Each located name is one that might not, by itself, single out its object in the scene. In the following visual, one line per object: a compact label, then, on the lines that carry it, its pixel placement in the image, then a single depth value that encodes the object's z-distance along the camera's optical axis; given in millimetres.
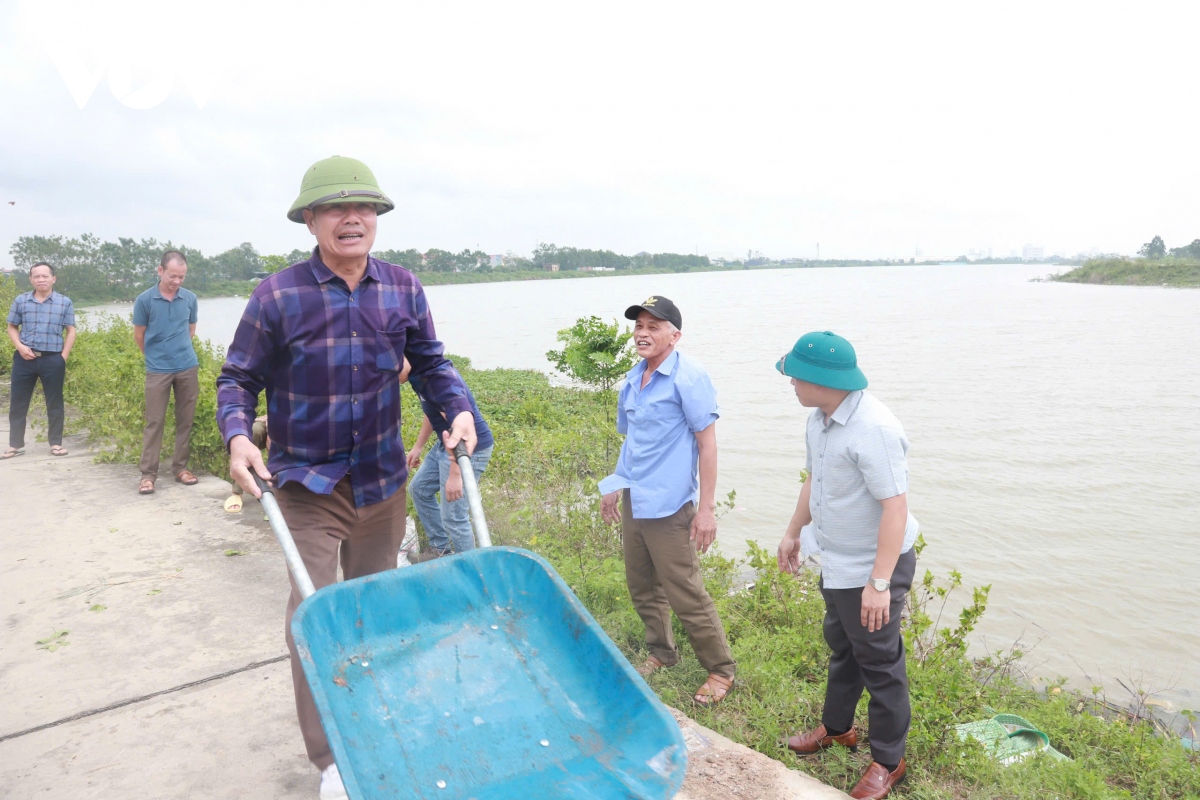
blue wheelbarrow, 1759
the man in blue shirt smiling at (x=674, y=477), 3361
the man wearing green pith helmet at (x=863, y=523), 2609
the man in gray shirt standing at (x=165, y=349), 6207
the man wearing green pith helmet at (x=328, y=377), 2336
